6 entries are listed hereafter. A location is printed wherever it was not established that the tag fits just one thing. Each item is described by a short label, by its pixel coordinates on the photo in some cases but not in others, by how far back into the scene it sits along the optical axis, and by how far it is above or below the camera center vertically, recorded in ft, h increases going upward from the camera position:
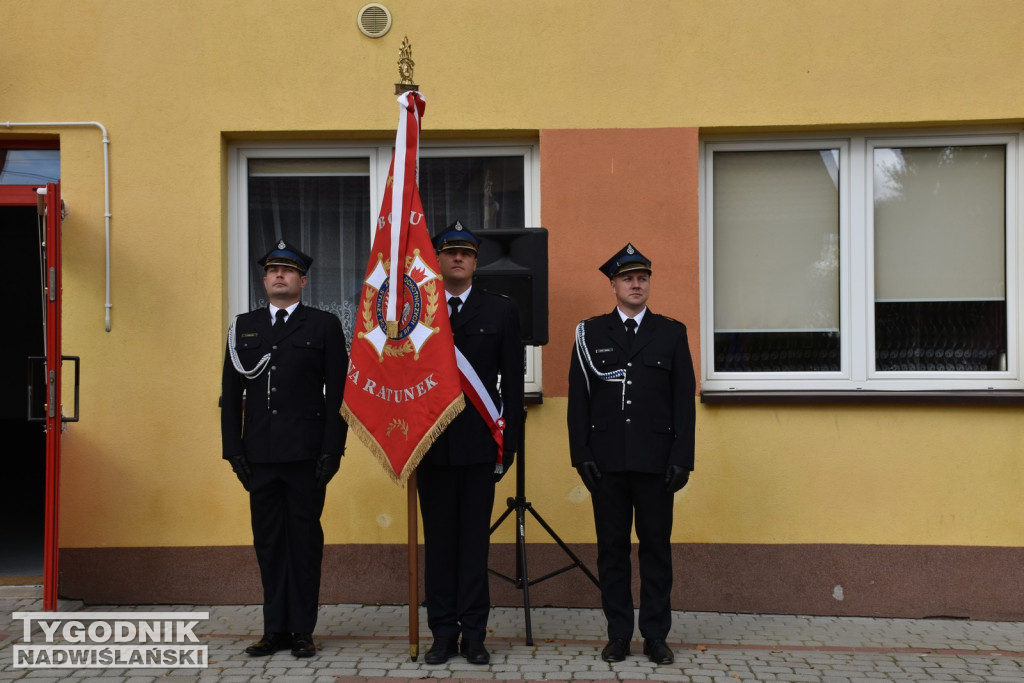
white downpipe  19.19 +3.35
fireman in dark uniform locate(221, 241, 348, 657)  15.60 -1.33
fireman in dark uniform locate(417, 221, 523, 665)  15.48 -1.95
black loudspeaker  17.25 +1.12
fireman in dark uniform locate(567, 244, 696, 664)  15.53 -1.40
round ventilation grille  19.12 +6.22
